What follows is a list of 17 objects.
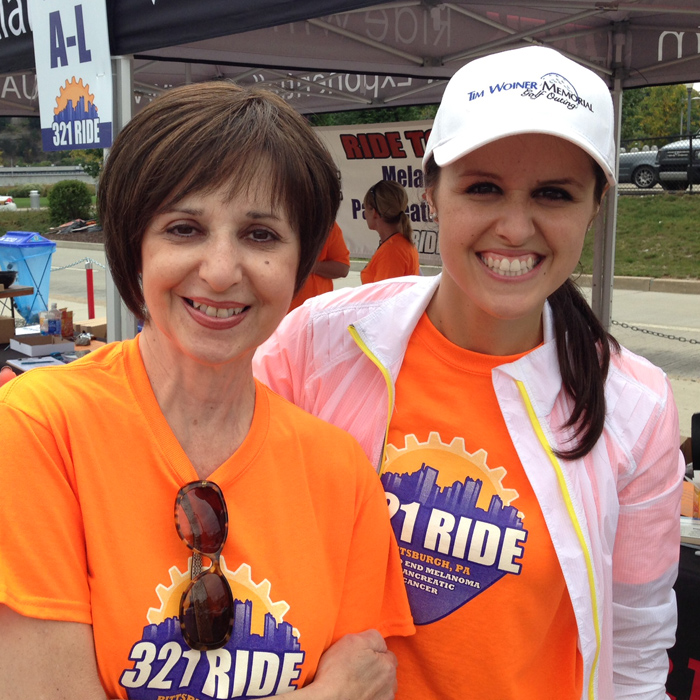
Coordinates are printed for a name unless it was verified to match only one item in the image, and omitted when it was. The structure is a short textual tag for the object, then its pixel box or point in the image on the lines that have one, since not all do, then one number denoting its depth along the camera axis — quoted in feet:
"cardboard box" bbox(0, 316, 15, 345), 16.78
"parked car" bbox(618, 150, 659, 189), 62.13
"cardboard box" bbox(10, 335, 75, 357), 15.17
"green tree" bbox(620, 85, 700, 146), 70.44
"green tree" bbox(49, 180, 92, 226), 82.79
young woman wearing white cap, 4.45
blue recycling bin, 24.79
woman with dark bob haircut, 3.26
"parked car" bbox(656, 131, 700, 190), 58.29
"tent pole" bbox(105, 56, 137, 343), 10.79
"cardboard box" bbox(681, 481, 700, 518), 8.46
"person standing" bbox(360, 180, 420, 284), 19.95
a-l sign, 10.71
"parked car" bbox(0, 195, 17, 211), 102.71
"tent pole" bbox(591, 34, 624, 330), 17.19
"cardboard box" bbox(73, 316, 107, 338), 17.28
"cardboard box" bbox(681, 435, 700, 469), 10.80
